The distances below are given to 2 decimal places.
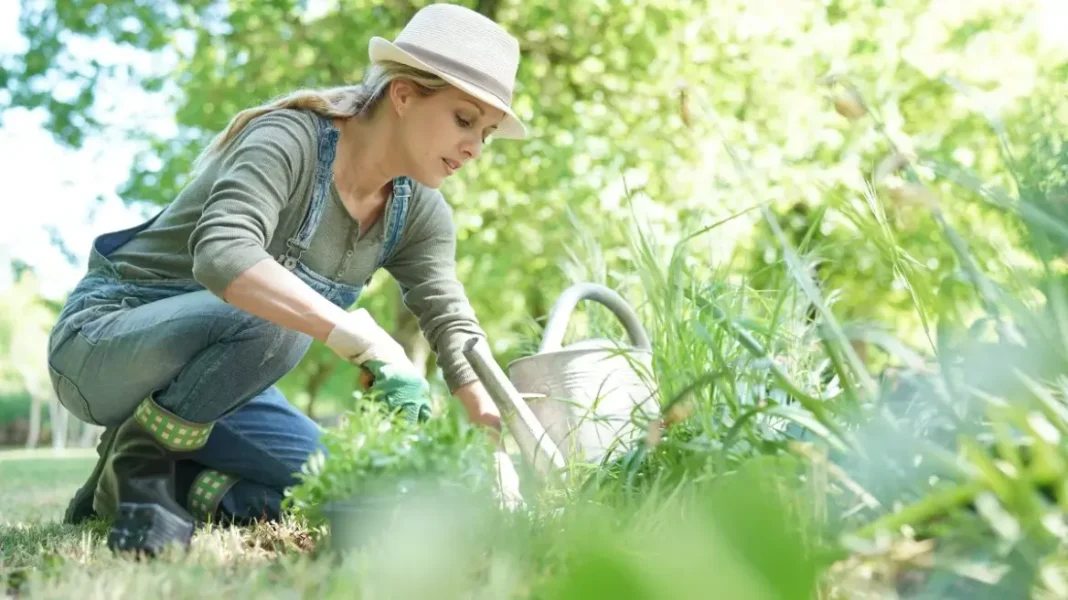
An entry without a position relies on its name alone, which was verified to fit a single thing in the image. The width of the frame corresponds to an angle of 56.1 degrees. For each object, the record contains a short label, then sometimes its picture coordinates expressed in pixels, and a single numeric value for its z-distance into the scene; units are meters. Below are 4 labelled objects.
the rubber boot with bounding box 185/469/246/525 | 2.42
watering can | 2.34
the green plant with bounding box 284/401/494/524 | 1.45
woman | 2.17
